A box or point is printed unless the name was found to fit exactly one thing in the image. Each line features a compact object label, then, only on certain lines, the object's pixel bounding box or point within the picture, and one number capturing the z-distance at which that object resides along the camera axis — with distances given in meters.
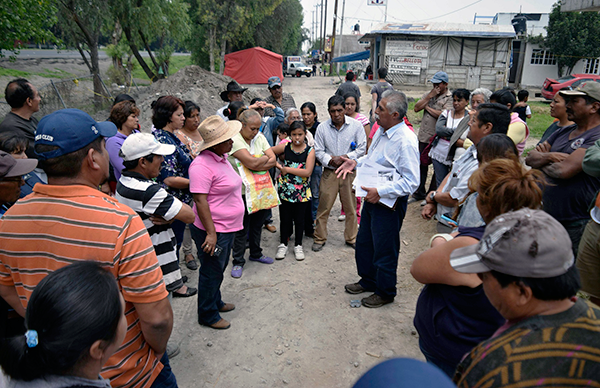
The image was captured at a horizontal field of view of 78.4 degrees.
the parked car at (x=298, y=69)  38.09
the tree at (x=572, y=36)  22.45
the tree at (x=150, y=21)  15.89
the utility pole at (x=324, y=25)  48.17
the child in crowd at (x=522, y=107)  7.05
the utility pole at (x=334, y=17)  34.11
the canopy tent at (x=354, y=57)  32.94
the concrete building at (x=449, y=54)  22.53
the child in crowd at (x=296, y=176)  4.82
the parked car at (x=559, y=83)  16.44
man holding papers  3.55
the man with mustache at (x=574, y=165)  3.19
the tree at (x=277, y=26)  31.58
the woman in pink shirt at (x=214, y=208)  3.17
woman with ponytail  1.15
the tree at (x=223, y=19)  24.47
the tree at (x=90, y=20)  14.07
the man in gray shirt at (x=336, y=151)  4.95
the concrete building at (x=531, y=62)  25.52
